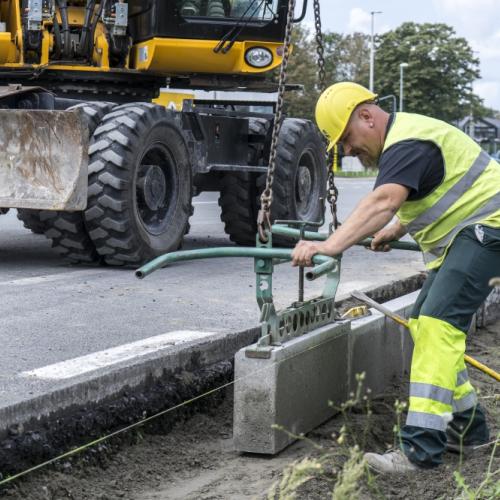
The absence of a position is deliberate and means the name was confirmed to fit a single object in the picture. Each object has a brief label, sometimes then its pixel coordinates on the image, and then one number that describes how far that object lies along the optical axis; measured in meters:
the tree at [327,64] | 53.44
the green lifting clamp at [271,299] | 4.87
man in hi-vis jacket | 4.61
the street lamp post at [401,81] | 71.91
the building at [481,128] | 87.06
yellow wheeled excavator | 9.26
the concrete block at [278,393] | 5.09
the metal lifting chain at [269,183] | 5.32
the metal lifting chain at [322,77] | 6.05
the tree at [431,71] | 81.00
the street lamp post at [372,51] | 58.11
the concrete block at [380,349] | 6.04
